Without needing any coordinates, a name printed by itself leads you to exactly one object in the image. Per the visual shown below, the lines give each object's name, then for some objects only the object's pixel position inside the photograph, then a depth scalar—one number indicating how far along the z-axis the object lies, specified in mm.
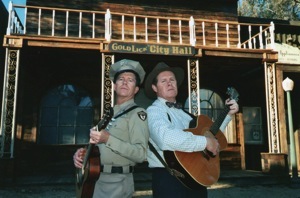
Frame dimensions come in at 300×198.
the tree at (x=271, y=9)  23641
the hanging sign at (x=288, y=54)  8859
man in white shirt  2123
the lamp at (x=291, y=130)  6906
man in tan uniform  2115
